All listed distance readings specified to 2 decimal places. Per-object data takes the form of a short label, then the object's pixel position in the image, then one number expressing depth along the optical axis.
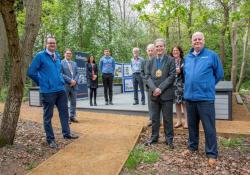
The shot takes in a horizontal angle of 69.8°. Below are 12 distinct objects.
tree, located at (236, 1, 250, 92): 4.83
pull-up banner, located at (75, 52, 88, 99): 6.46
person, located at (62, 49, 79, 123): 3.99
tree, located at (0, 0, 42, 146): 2.42
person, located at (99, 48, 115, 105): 5.22
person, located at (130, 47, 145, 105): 4.96
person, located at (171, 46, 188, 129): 3.45
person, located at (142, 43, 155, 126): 3.14
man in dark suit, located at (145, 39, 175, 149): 2.90
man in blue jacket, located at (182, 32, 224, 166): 2.57
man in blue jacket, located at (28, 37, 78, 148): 2.92
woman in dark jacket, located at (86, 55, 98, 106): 5.15
